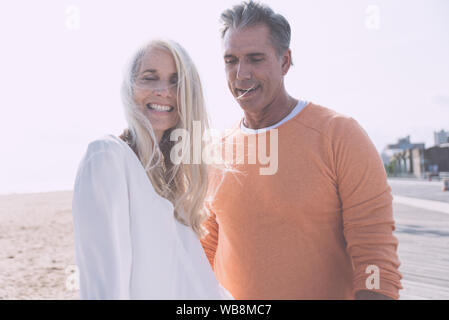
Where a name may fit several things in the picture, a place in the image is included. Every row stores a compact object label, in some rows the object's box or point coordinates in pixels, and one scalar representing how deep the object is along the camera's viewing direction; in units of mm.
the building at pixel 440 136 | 50062
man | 1630
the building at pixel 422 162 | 41688
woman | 1177
